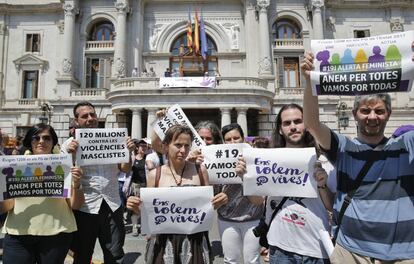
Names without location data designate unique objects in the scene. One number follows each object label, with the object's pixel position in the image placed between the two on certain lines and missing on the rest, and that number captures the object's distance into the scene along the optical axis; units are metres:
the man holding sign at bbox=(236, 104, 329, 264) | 2.97
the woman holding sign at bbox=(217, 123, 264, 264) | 3.99
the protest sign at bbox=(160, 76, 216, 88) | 20.98
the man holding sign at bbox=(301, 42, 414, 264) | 2.44
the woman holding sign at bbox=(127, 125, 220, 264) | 3.17
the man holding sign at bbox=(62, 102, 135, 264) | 4.36
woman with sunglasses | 3.46
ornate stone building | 24.80
